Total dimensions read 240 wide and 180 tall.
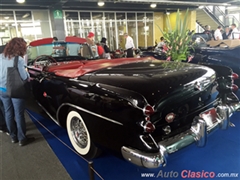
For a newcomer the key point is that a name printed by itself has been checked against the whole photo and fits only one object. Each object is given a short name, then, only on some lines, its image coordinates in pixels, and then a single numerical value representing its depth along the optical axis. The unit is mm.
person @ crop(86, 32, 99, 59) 4266
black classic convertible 1776
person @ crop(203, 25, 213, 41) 8198
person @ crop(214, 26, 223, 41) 7476
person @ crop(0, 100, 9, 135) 3538
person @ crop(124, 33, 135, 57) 10016
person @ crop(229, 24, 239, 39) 5307
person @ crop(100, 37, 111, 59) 8355
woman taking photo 2820
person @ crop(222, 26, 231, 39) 6790
